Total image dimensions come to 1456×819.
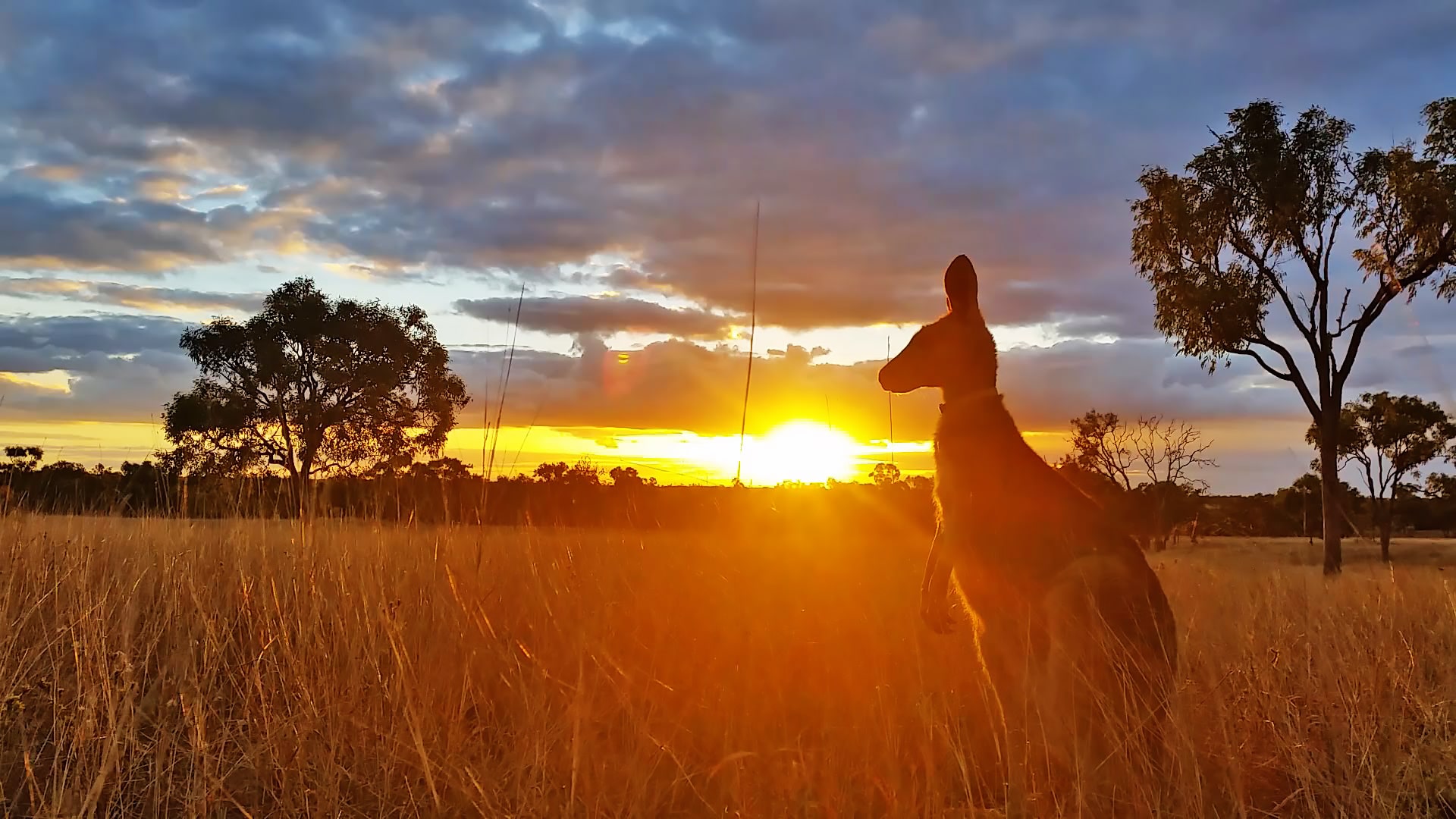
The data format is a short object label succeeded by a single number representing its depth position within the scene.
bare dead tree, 21.92
